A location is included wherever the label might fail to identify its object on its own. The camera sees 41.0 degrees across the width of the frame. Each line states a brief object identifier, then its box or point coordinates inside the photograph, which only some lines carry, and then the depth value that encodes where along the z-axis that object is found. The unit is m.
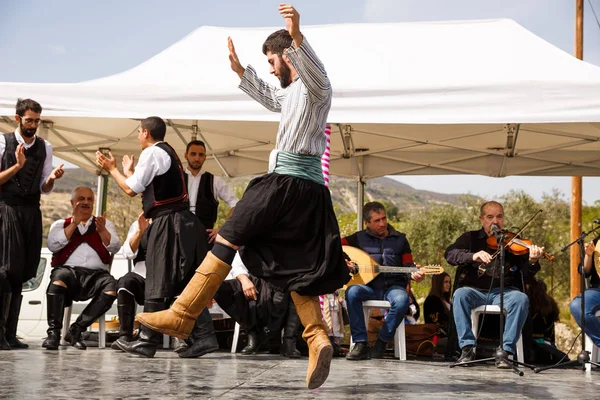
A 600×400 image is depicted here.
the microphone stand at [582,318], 5.29
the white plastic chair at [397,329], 6.38
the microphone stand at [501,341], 5.36
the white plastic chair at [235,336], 6.52
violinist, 5.84
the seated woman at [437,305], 7.95
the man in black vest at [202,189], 6.98
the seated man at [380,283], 6.32
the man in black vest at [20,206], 5.95
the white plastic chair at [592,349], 5.96
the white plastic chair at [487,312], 6.10
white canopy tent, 5.76
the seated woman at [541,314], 6.82
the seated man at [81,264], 6.38
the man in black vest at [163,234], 5.24
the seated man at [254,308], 6.39
